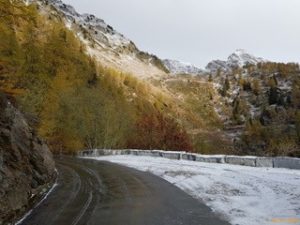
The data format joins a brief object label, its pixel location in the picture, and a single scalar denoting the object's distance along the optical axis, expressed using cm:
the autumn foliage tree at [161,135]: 2694
